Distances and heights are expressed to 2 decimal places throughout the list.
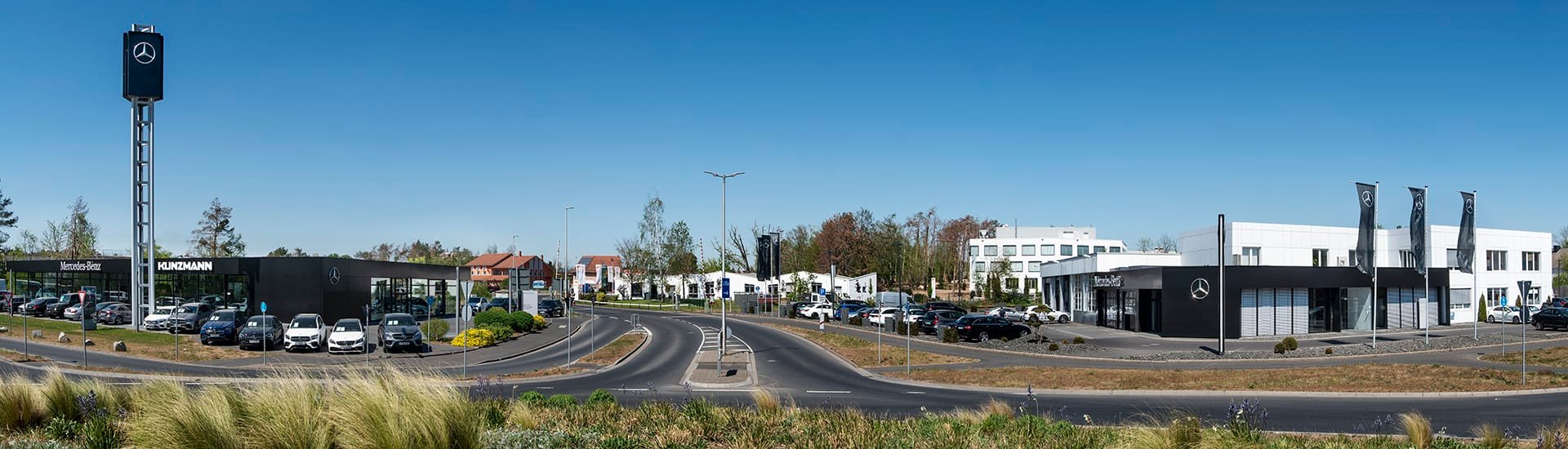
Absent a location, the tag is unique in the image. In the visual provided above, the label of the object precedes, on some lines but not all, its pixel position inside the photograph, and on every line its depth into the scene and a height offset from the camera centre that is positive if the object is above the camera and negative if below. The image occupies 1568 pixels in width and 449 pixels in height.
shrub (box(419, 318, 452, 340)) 43.88 -3.68
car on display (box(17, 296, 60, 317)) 53.84 -3.11
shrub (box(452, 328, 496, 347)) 41.88 -3.89
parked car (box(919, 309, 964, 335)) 51.25 -3.93
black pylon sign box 44.81 +8.20
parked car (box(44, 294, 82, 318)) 51.62 -3.07
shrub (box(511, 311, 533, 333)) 50.25 -3.83
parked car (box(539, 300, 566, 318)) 71.12 -4.53
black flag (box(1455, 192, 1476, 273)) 49.38 +0.14
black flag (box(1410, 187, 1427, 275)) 45.22 +0.76
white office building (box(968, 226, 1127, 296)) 112.44 -0.83
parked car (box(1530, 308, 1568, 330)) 50.19 -3.90
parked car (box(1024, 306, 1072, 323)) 61.96 -4.48
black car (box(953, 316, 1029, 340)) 46.16 -3.91
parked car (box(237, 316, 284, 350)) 37.41 -3.21
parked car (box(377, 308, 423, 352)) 37.69 -3.35
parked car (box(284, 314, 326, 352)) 37.16 -3.31
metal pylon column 45.50 +2.58
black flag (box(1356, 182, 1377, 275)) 42.56 +0.67
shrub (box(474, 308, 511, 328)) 47.30 -3.47
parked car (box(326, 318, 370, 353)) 36.66 -3.39
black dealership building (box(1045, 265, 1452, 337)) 49.00 -2.94
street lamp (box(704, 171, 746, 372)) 44.31 +1.51
